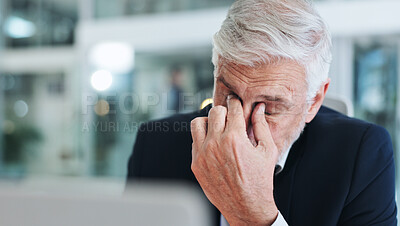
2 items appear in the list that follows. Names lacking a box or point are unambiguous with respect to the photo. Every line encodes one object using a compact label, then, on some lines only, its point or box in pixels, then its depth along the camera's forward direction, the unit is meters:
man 0.72
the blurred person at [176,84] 3.66
